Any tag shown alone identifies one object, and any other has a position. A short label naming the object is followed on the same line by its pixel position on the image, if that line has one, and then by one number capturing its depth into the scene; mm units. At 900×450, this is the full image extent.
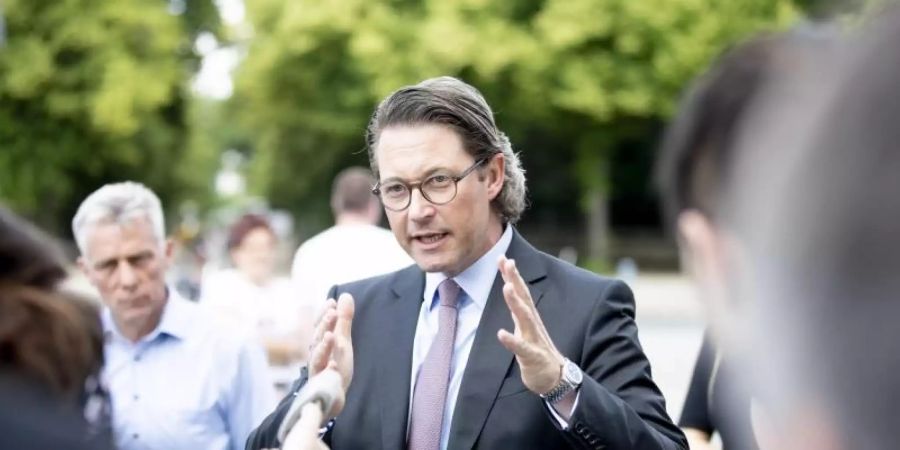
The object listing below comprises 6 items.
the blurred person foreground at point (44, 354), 1481
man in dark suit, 2557
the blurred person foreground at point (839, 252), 785
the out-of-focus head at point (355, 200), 5965
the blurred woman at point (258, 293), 6559
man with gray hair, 3635
